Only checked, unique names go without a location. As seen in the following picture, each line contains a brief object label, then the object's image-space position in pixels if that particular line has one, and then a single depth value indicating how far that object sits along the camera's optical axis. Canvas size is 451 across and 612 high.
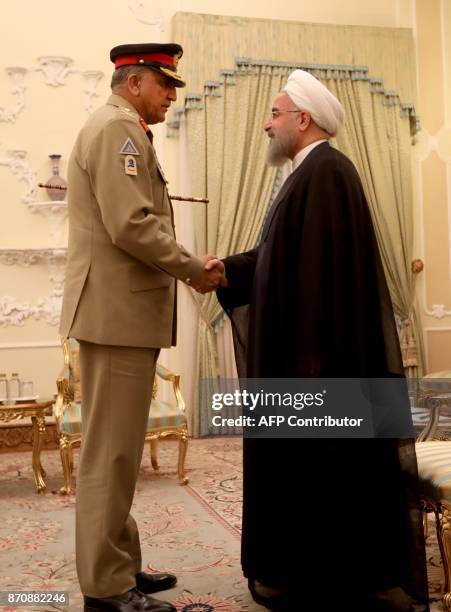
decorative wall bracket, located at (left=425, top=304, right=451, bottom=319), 7.51
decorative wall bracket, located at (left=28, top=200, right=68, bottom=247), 6.48
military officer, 2.50
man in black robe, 2.54
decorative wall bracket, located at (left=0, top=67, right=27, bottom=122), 6.46
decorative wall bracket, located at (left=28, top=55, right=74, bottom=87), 6.52
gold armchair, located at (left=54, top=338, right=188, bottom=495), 4.82
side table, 4.89
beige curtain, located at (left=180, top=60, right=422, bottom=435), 6.82
